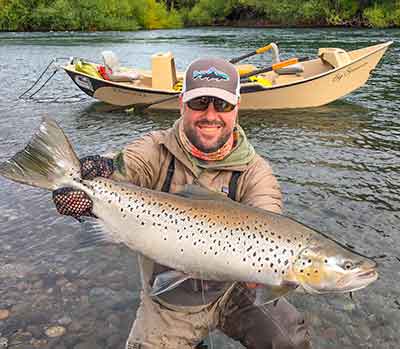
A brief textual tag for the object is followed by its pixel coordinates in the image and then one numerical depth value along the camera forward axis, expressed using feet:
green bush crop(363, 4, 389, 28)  109.50
